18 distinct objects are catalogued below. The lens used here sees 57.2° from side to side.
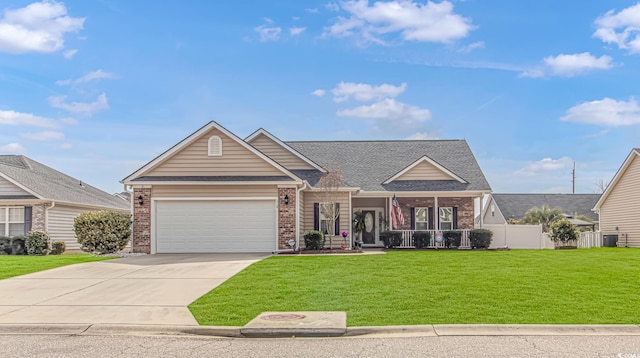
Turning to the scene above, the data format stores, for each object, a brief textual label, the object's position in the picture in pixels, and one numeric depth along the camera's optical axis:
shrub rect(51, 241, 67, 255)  27.25
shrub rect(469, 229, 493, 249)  25.28
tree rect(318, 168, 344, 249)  24.61
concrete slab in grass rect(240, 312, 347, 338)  8.88
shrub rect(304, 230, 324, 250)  23.23
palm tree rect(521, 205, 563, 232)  42.25
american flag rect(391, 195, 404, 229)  26.67
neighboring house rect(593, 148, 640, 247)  29.64
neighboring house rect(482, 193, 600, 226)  46.50
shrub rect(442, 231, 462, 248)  25.53
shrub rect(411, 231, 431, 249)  25.69
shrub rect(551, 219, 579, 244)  26.94
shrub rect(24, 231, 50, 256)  25.64
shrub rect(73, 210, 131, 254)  22.34
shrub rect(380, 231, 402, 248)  25.86
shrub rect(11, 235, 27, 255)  25.95
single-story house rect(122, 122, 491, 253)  22.28
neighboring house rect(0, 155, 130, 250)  27.19
